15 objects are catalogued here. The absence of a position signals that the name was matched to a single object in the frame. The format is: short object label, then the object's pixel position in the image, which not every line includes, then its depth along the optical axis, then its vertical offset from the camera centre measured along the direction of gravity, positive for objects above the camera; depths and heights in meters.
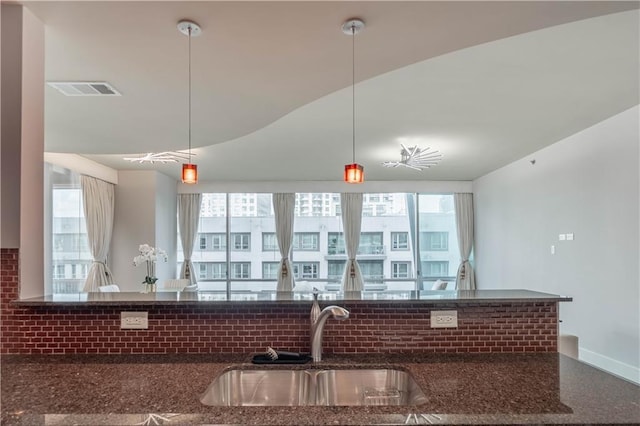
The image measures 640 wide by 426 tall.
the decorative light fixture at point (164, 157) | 4.93 +0.88
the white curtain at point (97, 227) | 5.85 +0.02
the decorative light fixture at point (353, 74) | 1.90 +0.94
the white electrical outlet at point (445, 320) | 1.80 -0.41
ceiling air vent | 2.56 +0.91
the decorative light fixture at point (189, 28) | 1.88 +0.94
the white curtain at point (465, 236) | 7.84 -0.17
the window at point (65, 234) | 5.14 -0.08
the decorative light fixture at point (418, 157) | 5.06 +0.98
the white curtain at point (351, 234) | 7.91 -0.13
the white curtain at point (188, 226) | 7.90 +0.04
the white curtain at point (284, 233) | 7.96 -0.10
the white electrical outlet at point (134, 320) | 1.78 -0.40
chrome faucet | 1.59 -0.40
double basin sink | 1.59 -0.62
